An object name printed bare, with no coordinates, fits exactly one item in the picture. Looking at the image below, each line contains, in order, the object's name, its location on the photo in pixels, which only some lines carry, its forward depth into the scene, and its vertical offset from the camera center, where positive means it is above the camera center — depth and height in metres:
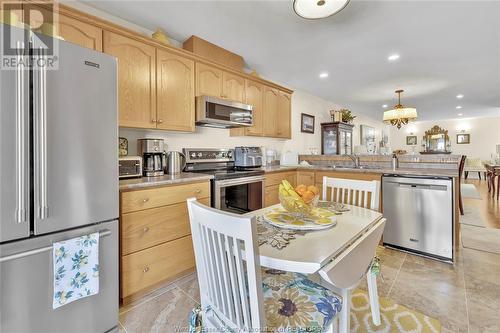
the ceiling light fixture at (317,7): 1.61 +1.17
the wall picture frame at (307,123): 4.77 +0.93
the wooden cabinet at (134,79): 1.90 +0.78
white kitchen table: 0.81 -0.34
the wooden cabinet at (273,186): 3.05 -0.28
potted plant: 5.48 +1.20
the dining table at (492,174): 5.08 -0.23
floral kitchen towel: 1.19 -0.56
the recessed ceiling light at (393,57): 3.02 +1.48
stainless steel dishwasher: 2.30 -0.54
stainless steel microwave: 2.45 +0.63
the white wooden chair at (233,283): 0.71 -0.44
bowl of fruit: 1.22 -0.18
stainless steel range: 2.32 -0.18
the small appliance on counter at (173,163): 2.35 +0.03
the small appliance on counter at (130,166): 1.91 +0.00
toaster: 3.08 +0.12
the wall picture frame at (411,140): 9.90 +1.09
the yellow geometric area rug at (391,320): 1.44 -1.04
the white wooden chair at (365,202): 1.07 -0.30
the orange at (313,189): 1.25 -0.13
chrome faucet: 3.53 +0.08
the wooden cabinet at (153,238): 1.65 -0.57
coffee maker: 2.20 +0.10
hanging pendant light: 4.50 +1.03
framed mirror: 9.14 +1.03
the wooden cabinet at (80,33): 1.65 +1.02
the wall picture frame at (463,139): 8.93 +1.02
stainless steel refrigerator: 1.08 -0.07
